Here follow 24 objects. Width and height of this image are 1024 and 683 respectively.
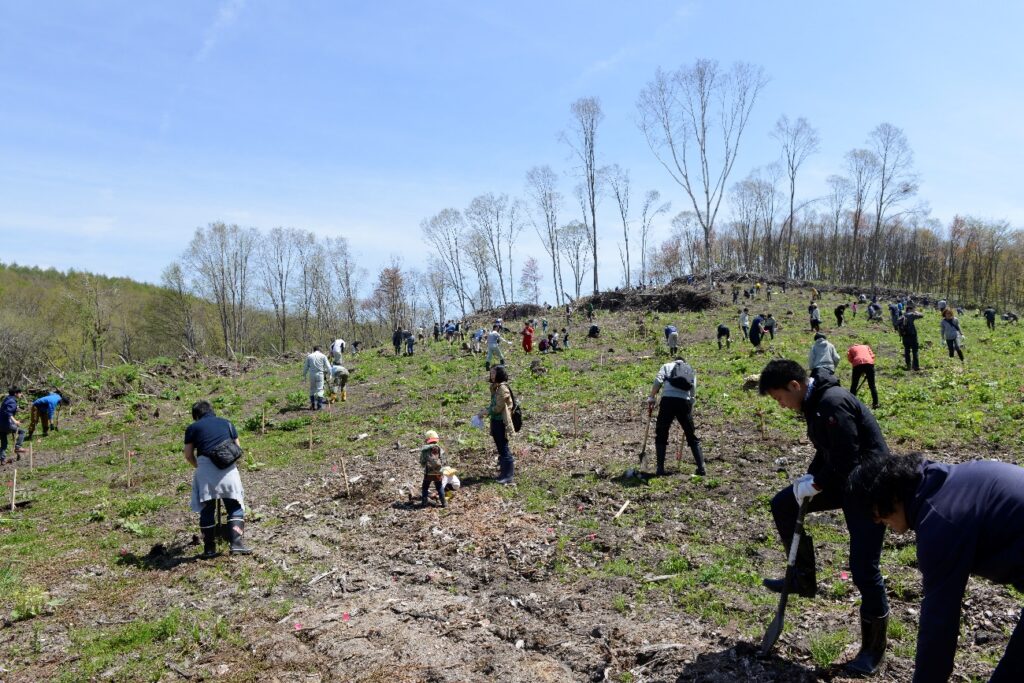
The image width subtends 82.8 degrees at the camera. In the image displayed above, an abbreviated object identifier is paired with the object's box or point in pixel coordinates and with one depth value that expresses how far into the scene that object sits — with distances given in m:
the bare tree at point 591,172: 49.50
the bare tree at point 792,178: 52.05
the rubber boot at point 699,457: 8.62
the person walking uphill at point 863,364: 12.23
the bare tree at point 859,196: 53.40
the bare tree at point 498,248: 58.69
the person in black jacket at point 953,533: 2.36
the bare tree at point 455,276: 60.58
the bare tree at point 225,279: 59.12
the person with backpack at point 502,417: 9.23
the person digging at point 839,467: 3.84
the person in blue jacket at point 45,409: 17.61
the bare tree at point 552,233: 57.97
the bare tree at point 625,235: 57.62
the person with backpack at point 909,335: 16.16
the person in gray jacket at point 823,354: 12.09
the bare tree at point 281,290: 62.91
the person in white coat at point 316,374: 17.61
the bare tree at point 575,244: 59.29
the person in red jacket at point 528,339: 27.06
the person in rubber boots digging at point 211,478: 7.20
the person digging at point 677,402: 8.43
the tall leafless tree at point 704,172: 40.81
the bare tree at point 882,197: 50.31
